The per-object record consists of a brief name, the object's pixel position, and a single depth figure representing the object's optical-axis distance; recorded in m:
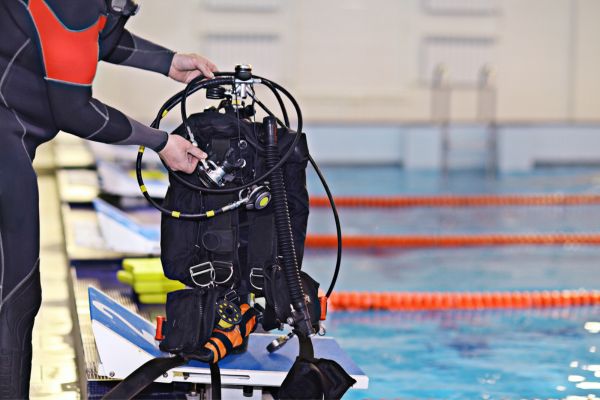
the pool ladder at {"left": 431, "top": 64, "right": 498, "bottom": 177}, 20.41
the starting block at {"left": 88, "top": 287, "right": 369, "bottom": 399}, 4.98
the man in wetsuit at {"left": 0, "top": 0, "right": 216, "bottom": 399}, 4.36
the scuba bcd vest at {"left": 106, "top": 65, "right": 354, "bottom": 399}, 4.96
